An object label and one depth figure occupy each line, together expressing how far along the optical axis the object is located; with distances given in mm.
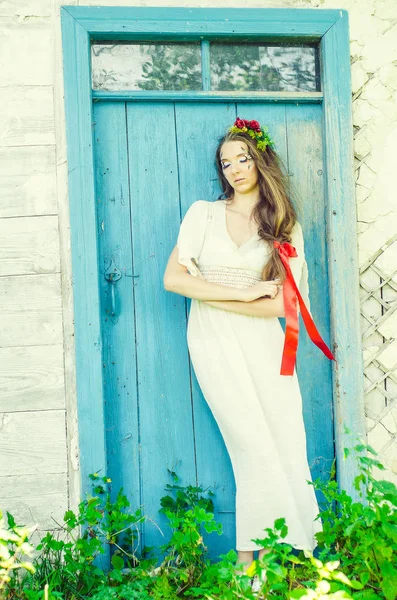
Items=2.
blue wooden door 3342
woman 3045
